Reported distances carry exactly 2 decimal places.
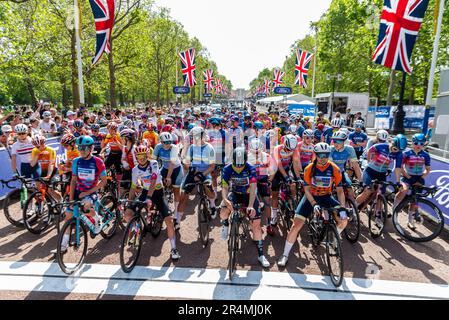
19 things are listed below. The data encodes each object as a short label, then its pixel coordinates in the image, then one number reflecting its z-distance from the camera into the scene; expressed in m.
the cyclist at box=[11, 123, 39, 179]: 7.07
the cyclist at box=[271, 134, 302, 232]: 6.87
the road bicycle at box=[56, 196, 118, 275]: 4.92
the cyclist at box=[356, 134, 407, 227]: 6.84
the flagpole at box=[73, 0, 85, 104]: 15.25
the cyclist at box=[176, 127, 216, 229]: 6.80
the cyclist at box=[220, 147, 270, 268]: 5.21
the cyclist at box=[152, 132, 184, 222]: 6.56
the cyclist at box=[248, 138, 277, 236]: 6.68
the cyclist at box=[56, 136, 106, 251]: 5.39
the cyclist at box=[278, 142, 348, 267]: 5.17
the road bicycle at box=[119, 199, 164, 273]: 5.00
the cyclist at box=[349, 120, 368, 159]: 9.41
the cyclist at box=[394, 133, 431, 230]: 6.66
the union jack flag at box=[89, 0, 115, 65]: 14.09
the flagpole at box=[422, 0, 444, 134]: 14.32
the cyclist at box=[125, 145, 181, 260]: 5.41
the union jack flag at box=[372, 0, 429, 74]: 12.50
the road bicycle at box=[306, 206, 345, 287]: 4.73
